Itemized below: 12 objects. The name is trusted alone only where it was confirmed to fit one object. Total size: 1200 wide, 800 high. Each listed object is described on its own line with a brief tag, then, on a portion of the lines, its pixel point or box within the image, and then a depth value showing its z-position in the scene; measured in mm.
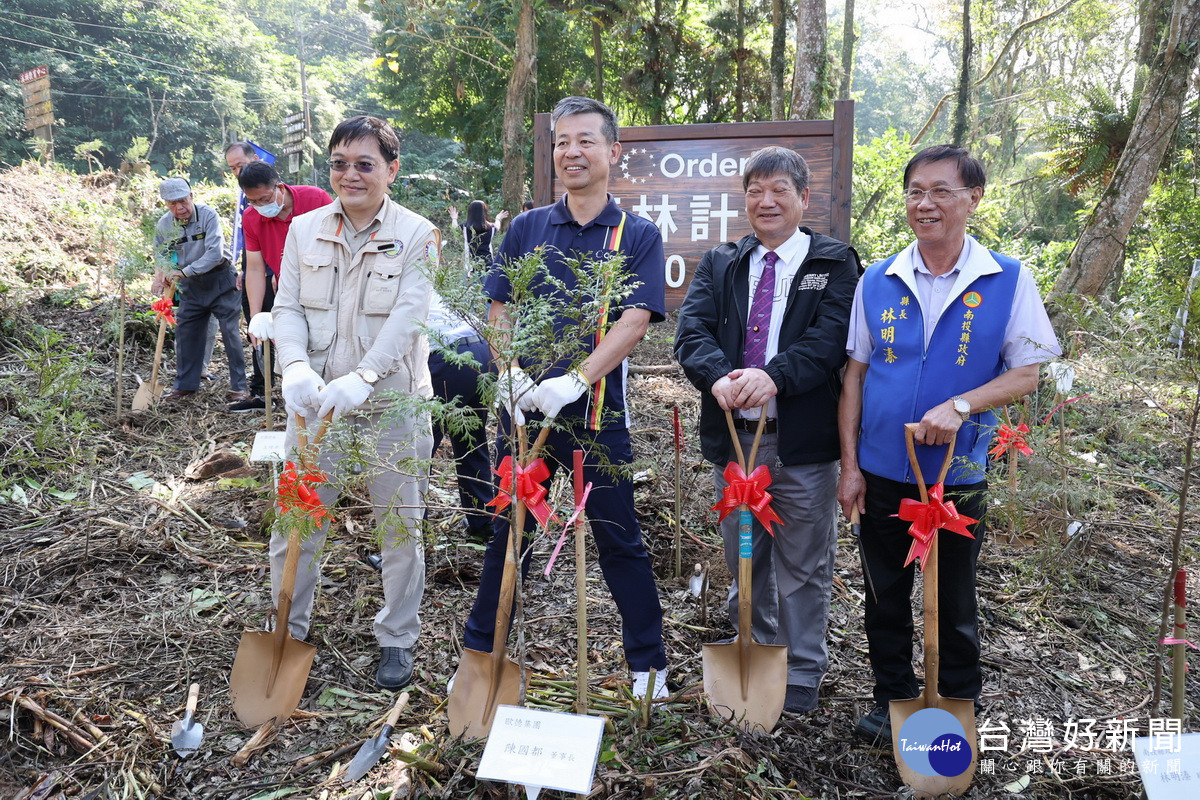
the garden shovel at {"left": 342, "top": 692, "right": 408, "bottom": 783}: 2289
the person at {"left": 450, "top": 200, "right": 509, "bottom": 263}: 7918
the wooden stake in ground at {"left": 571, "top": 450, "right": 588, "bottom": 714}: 2096
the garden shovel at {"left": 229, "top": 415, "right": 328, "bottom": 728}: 2555
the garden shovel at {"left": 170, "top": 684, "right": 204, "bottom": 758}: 2449
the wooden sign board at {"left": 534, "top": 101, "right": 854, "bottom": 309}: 3883
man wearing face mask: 4590
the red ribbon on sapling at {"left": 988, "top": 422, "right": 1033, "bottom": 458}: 2809
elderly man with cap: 6066
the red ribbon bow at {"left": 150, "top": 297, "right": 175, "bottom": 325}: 6152
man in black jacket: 2527
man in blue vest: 2262
